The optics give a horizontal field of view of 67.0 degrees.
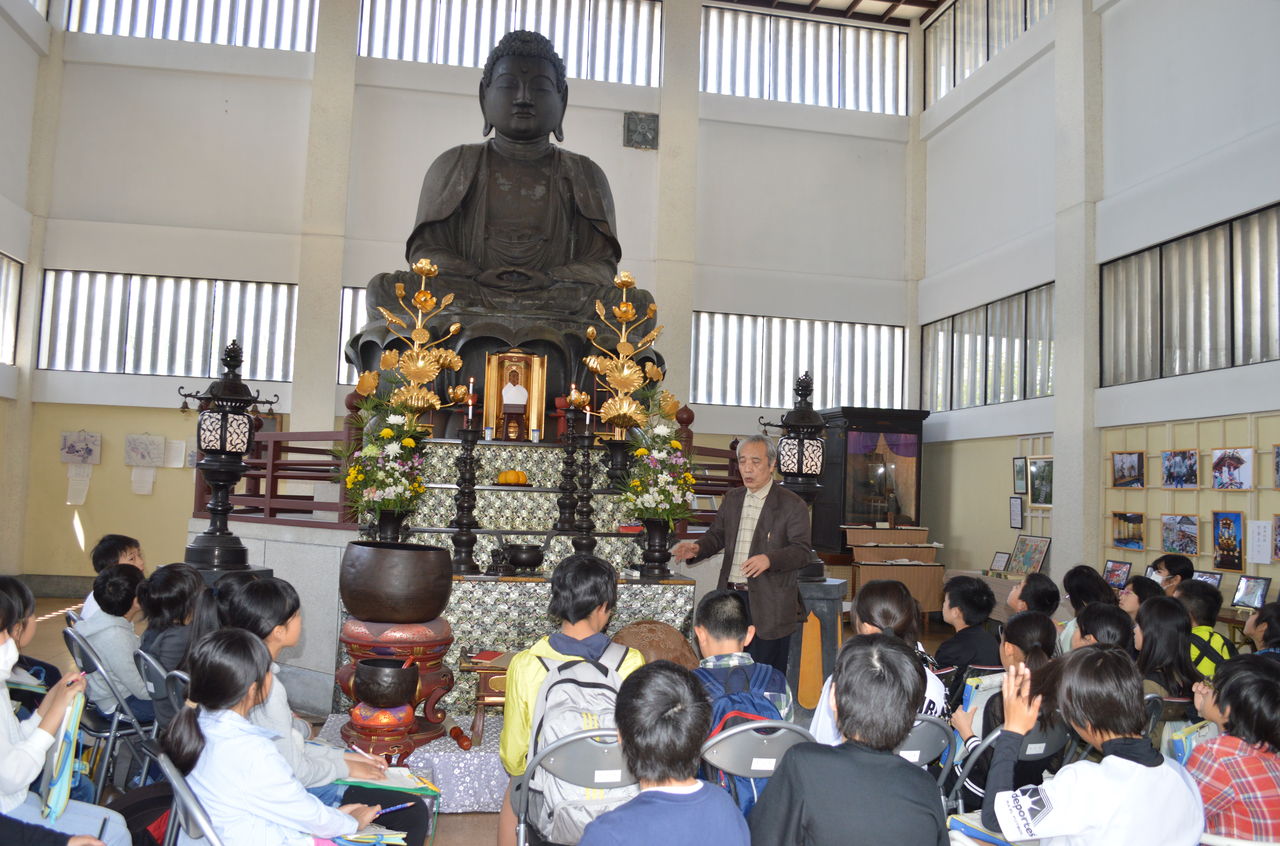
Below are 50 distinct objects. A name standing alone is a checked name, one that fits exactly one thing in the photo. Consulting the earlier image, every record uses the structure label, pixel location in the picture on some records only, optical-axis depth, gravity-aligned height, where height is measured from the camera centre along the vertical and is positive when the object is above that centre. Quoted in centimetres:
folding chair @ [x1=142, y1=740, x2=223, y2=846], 175 -63
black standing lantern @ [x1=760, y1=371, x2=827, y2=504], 678 +26
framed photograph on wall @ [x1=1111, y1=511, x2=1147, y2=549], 856 -26
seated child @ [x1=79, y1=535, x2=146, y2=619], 430 -40
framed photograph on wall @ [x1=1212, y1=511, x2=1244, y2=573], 750 -28
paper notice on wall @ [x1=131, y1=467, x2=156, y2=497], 1112 -18
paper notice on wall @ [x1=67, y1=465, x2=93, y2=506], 1102 -19
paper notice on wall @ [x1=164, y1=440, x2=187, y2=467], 1119 +15
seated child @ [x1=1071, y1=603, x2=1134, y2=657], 312 -41
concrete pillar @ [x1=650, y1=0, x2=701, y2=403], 1195 +372
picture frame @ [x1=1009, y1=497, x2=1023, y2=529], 1038 -17
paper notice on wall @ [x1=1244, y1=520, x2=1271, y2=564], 722 -28
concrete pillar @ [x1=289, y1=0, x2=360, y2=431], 1120 +301
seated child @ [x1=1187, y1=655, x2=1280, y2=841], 218 -59
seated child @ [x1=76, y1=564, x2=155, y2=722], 339 -63
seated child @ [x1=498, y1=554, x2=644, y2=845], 246 -44
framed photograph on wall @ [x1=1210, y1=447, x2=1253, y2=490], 743 +28
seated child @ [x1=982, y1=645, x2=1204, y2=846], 185 -56
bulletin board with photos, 728 +4
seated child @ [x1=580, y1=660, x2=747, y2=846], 157 -49
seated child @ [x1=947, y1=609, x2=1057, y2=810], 235 -54
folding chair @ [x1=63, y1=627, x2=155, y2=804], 312 -89
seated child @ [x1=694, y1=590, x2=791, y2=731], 242 -43
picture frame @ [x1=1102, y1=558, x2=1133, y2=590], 854 -65
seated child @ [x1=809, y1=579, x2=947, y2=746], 294 -37
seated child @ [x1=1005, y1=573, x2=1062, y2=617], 398 -40
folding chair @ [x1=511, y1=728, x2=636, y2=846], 196 -57
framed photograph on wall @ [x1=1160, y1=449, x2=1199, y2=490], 797 +28
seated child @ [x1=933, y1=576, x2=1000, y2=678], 325 -46
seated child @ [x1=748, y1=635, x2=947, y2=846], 161 -50
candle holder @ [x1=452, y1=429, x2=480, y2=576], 522 -18
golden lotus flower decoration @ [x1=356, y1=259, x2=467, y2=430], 570 +68
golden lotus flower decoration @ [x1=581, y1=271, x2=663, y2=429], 602 +67
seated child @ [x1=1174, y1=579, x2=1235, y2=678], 346 -49
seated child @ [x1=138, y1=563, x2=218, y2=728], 343 -52
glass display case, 1147 +25
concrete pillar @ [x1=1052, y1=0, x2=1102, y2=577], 917 +205
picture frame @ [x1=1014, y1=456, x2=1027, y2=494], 1034 +24
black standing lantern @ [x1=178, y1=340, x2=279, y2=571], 623 +15
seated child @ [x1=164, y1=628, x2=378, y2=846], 193 -59
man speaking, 442 -28
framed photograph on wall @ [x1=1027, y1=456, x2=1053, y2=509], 991 +17
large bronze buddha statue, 802 +239
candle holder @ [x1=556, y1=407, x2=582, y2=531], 588 -5
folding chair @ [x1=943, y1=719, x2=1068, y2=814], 221 -58
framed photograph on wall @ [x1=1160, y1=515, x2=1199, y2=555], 794 -26
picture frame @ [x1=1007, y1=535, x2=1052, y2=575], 971 -58
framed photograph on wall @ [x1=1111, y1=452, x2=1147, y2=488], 859 +28
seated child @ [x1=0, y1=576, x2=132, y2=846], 209 -65
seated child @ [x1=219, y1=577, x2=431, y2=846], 232 -64
